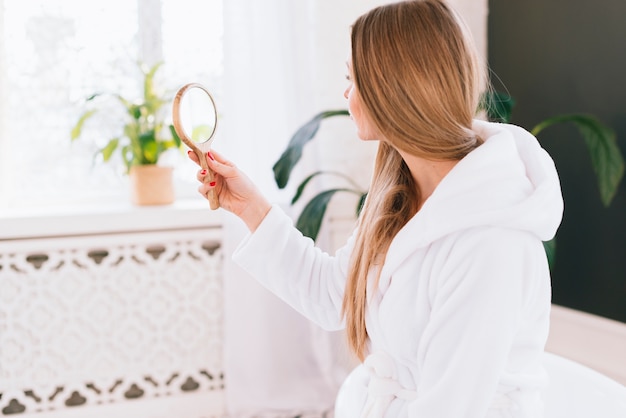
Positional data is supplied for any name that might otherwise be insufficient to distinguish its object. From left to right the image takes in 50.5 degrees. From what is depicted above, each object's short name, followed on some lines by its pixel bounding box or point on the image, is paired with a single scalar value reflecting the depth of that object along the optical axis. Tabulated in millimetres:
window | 2281
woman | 927
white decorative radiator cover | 2090
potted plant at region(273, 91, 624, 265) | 1804
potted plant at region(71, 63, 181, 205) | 2180
